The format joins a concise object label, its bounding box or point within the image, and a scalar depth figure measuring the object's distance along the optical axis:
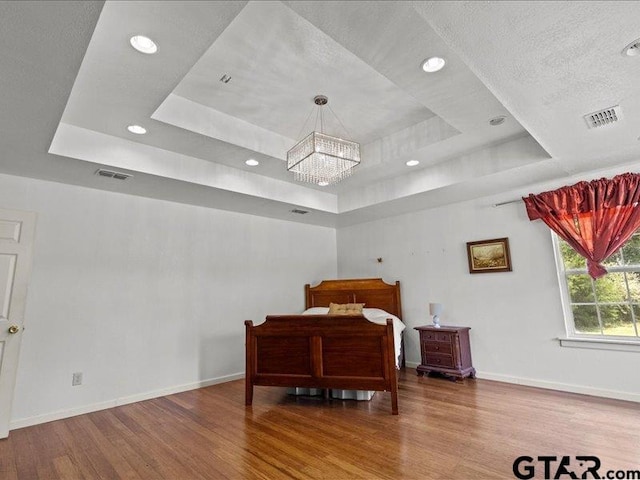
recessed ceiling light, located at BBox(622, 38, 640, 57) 1.86
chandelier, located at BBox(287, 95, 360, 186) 2.93
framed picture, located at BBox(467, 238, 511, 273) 4.36
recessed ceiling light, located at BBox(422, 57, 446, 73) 2.18
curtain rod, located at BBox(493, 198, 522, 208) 4.30
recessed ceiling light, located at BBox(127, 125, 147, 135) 3.06
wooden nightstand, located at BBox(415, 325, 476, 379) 4.31
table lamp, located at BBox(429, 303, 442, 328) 4.64
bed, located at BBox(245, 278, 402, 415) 3.31
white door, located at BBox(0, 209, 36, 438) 2.95
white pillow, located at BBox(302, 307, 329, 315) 5.32
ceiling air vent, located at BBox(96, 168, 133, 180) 3.35
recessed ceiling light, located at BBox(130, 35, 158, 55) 1.97
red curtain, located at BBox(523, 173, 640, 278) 3.42
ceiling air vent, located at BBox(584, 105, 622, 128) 2.51
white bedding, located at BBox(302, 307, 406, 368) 4.63
